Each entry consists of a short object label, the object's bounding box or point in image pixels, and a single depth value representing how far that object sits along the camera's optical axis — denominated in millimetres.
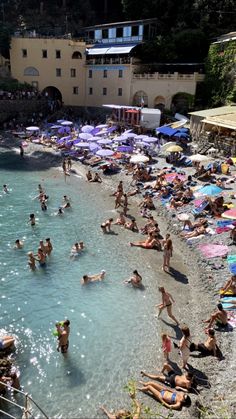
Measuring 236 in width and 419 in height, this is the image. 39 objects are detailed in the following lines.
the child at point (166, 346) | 11773
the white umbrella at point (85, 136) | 34353
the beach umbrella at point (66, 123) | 40050
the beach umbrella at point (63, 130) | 38681
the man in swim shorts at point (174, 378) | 10656
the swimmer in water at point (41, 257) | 17891
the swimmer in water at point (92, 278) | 16438
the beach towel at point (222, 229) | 19031
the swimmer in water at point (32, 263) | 17578
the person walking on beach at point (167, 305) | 13711
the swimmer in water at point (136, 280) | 16141
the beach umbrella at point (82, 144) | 32656
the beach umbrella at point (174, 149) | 28588
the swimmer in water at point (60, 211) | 24297
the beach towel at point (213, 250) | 17312
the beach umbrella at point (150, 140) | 32094
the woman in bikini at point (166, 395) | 10141
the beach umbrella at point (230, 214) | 19484
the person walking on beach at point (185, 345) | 11261
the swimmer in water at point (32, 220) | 22028
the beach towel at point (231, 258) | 16264
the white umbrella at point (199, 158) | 26897
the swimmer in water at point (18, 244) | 19594
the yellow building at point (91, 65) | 44569
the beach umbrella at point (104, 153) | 30459
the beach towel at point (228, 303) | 13791
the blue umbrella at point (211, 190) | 22203
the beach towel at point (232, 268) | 15577
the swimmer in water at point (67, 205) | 25153
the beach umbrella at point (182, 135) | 32125
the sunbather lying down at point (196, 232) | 19453
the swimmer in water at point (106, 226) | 21516
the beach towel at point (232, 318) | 12876
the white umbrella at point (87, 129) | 37138
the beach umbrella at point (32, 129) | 40219
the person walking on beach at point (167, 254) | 16752
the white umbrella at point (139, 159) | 28397
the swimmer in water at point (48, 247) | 18672
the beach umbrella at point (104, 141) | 33344
